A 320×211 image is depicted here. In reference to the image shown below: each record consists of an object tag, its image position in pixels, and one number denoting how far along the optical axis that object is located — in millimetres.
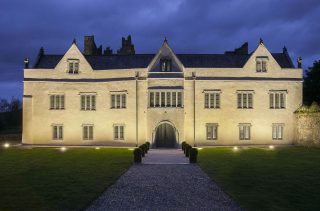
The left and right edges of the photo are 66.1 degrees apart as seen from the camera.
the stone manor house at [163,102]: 25439
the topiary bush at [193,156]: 15621
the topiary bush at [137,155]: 15368
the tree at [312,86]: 31766
